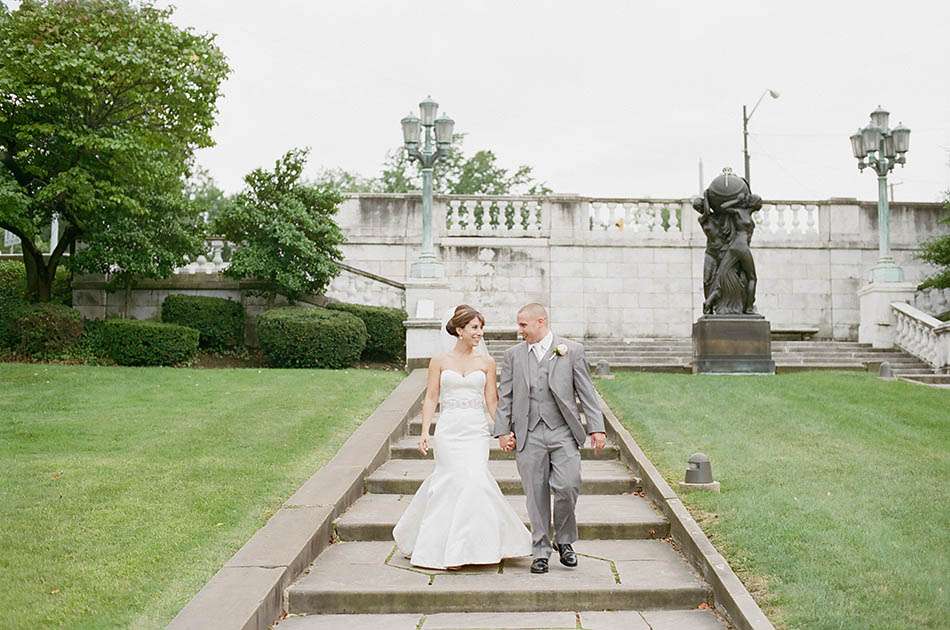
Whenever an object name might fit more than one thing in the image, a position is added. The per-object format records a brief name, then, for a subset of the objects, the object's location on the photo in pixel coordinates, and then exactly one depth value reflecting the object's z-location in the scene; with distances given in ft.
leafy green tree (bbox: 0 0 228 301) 51.06
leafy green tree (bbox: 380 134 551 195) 157.07
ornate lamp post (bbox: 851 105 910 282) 62.23
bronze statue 52.29
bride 20.65
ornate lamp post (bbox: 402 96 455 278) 55.93
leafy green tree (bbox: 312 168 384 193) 191.62
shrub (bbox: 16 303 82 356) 52.70
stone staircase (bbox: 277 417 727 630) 18.86
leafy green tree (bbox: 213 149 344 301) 56.75
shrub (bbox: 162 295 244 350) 57.00
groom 20.40
